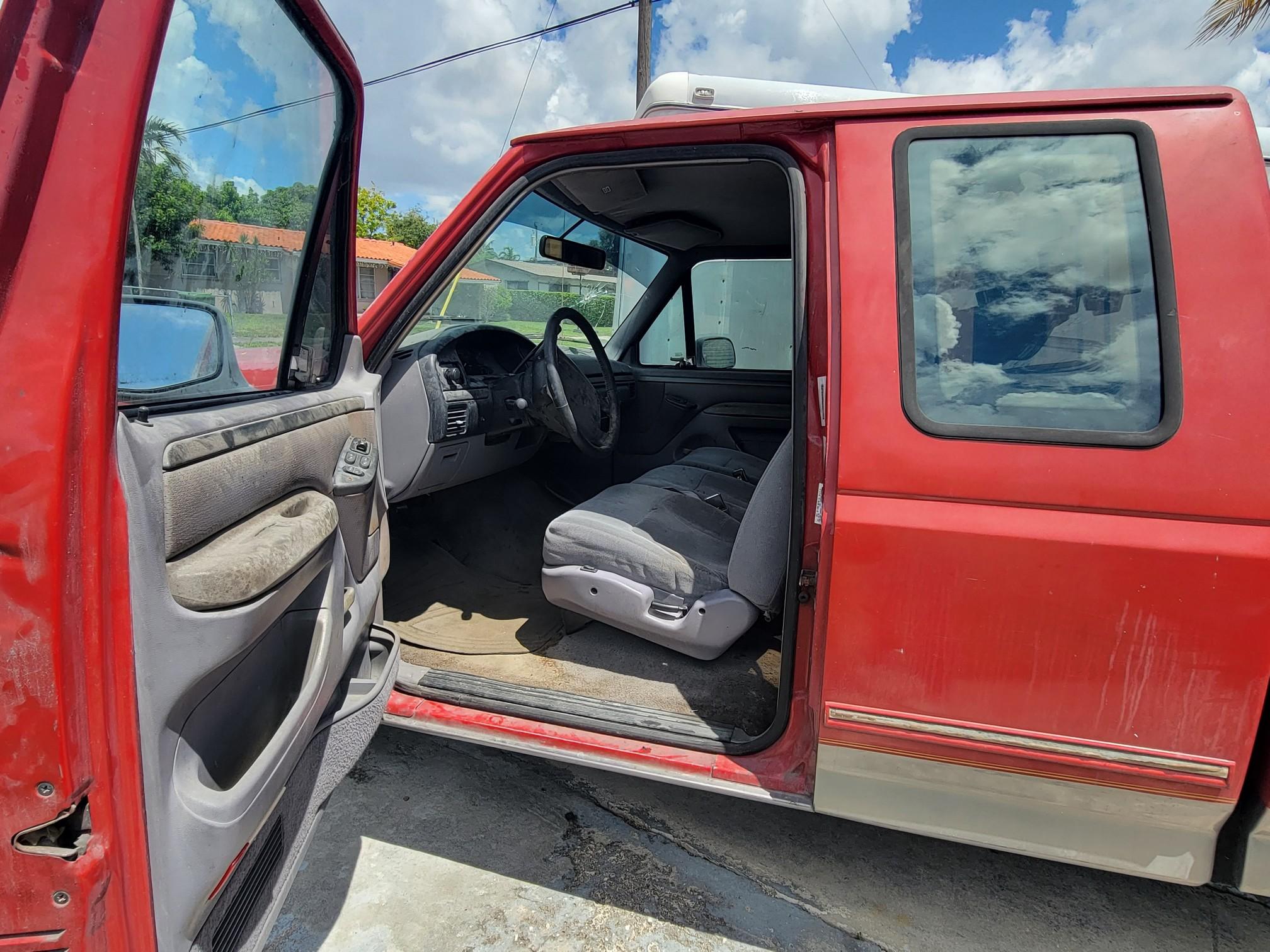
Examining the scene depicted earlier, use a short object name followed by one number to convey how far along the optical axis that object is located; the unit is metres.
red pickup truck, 0.92
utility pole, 9.35
